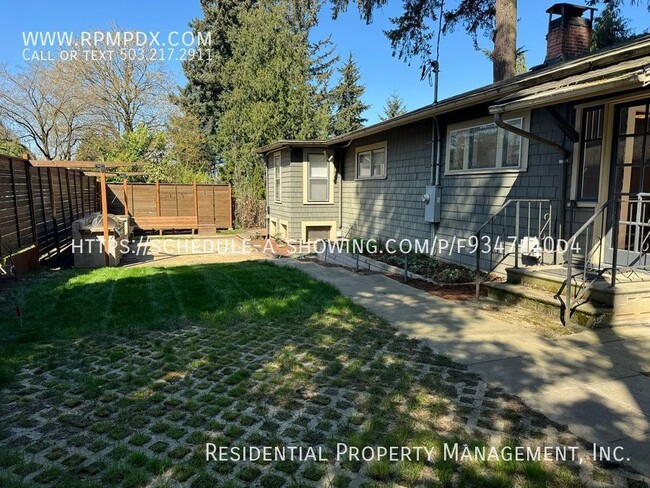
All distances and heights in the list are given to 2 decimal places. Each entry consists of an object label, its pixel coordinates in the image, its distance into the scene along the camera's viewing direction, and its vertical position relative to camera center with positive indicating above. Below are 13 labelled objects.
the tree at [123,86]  25.34 +6.89
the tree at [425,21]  14.62 +6.18
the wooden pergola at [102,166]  9.26 +0.73
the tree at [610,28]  14.01 +5.68
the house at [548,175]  4.84 +0.38
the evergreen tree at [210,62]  25.42 +8.37
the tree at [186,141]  26.36 +3.55
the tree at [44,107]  25.52 +5.57
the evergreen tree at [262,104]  18.77 +4.17
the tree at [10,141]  23.34 +3.23
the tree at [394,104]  34.91 +7.71
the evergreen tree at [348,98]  30.27 +7.25
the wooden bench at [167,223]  17.86 -1.00
